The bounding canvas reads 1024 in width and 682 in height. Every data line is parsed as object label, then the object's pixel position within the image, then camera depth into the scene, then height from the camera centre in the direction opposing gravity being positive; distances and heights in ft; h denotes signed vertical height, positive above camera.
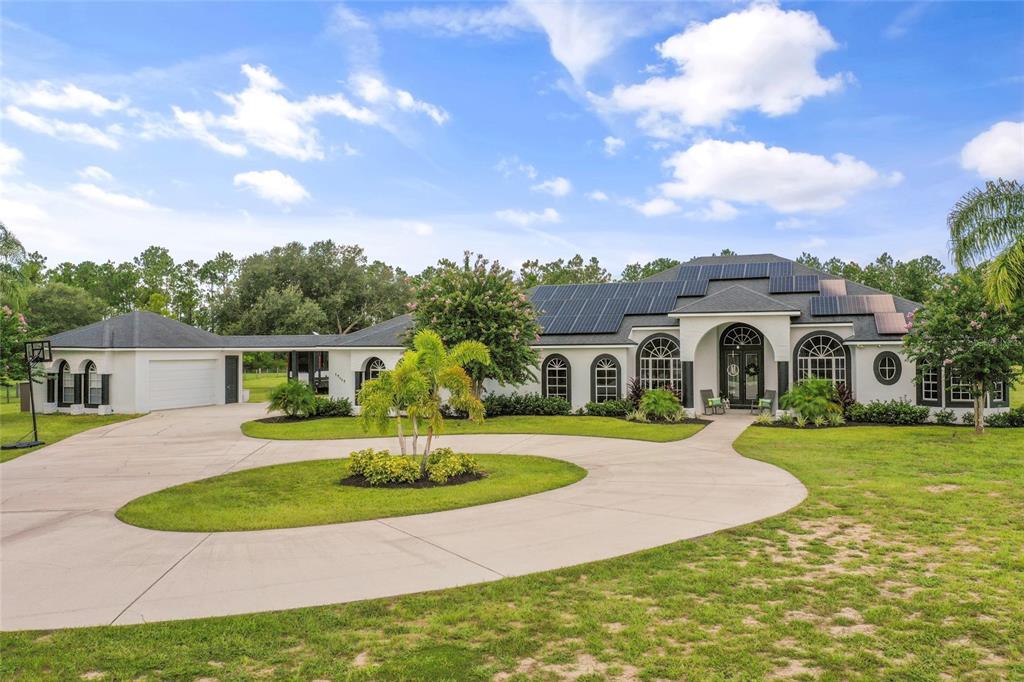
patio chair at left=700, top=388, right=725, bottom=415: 73.46 -5.77
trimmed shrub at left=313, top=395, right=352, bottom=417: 81.46 -6.44
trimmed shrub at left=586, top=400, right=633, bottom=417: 73.87 -6.30
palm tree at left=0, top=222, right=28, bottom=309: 66.90 +10.36
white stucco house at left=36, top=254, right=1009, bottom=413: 69.72 +1.43
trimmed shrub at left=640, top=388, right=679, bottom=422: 67.67 -5.41
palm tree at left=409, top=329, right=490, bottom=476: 38.01 -1.20
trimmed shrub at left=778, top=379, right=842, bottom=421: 63.10 -4.68
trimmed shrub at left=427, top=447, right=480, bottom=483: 37.70 -6.86
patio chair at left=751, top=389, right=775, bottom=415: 69.77 -5.56
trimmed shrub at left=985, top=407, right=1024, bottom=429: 61.82 -6.82
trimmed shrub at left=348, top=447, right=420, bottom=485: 37.24 -6.75
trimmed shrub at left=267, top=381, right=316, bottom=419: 75.05 -4.74
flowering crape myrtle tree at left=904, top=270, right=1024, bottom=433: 54.75 +1.50
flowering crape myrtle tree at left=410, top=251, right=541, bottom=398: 70.49 +5.12
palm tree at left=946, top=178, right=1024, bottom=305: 44.68 +9.16
